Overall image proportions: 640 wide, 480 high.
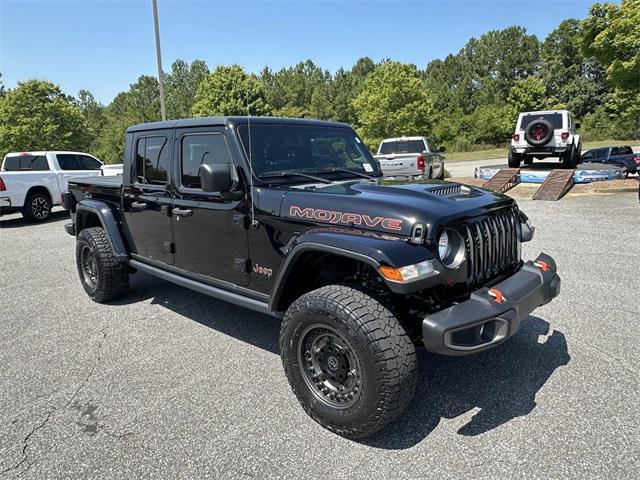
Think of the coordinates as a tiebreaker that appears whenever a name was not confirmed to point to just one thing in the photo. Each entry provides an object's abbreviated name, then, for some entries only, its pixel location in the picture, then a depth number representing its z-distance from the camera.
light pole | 14.23
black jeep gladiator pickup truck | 2.46
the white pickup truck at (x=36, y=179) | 11.09
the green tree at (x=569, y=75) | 53.22
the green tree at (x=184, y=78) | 50.19
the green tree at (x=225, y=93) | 31.08
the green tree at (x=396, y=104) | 30.55
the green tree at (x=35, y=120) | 26.61
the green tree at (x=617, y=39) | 13.67
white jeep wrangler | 13.68
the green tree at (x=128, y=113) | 36.59
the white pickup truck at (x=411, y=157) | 12.34
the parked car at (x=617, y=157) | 16.77
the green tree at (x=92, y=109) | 58.15
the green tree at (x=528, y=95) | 45.66
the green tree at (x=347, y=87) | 54.28
